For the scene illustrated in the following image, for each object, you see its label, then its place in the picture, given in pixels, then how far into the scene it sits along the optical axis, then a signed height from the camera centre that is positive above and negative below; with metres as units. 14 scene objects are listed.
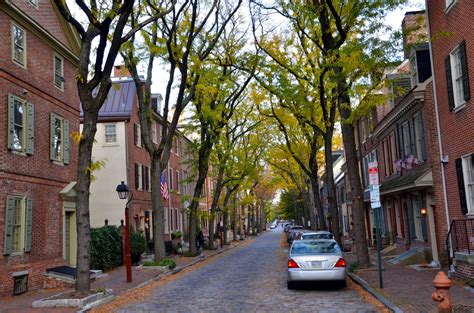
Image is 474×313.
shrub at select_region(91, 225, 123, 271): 22.87 -0.81
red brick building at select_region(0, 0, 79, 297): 15.72 +3.21
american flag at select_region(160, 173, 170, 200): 35.53 +2.66
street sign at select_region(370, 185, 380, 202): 13.66 +0.65
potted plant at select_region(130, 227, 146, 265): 26.39 -0.86
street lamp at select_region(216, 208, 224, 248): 42.96 +0.91
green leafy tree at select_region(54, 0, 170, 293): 13.30 +3.73
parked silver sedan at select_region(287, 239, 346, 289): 14.02 -1.27
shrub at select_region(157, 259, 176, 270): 21.90 -1.51
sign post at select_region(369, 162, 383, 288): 13.62 +0.73
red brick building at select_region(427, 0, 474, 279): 13.93 +2.60
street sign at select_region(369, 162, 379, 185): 13.62 +1.15
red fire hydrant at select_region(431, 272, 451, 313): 7.79 -1.20
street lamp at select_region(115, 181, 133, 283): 17.95 -0.10
